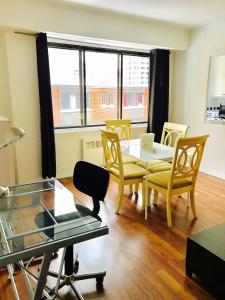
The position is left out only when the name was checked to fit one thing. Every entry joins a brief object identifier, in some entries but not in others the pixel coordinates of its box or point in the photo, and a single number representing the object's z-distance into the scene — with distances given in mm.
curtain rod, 3380
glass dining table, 2795
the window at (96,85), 4082
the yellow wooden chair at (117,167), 2842
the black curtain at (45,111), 3500
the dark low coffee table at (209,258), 1719
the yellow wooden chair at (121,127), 3842
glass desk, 1245
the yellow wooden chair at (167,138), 3232
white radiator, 4300
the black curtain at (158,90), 4629
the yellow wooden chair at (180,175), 2531
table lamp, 1484
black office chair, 1749
